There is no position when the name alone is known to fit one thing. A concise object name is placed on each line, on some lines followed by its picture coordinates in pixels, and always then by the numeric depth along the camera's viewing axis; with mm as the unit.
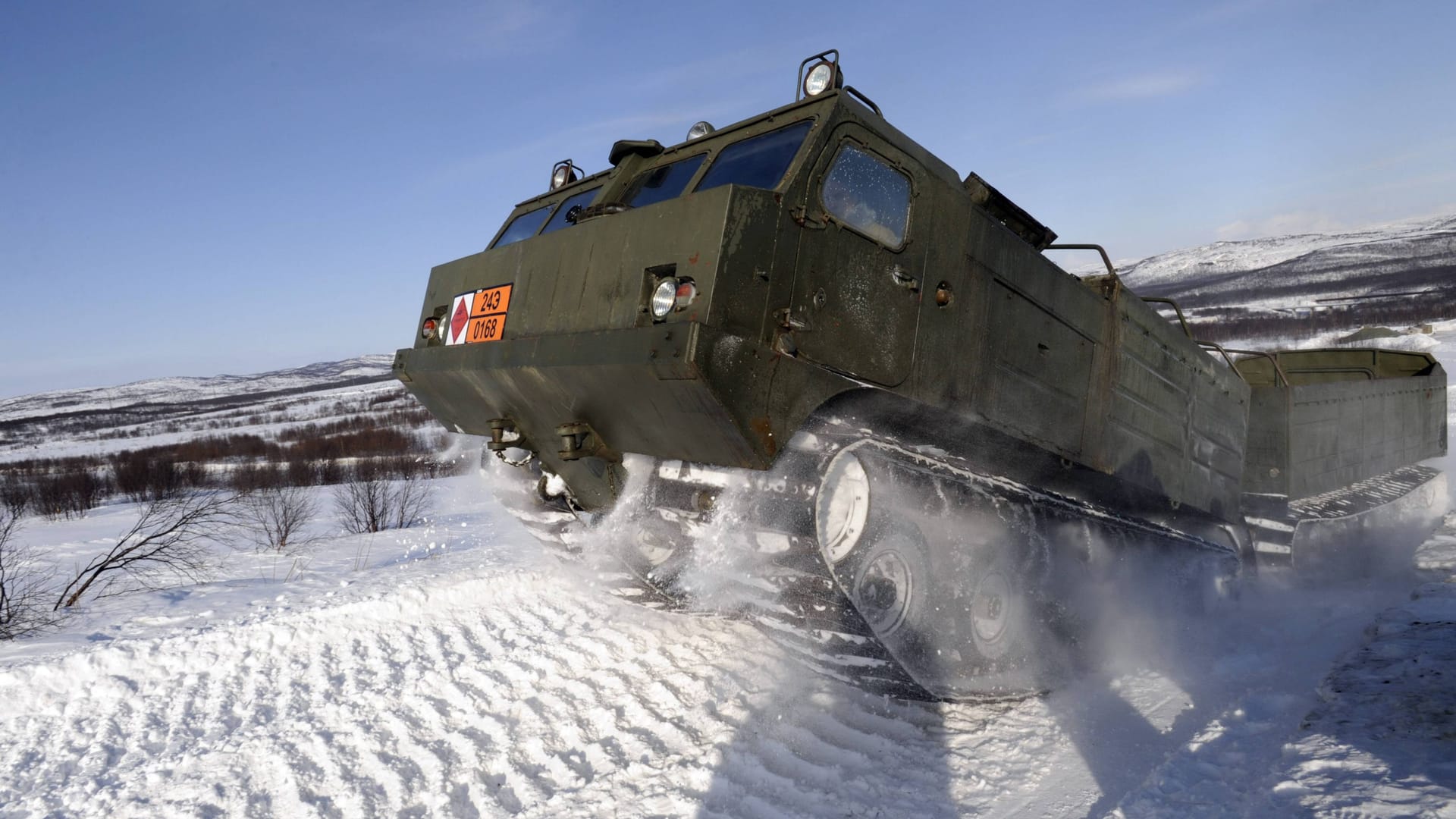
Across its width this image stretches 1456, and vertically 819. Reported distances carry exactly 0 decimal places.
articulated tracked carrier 3186
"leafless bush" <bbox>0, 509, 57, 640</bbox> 5762
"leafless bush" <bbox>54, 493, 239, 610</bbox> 7188
